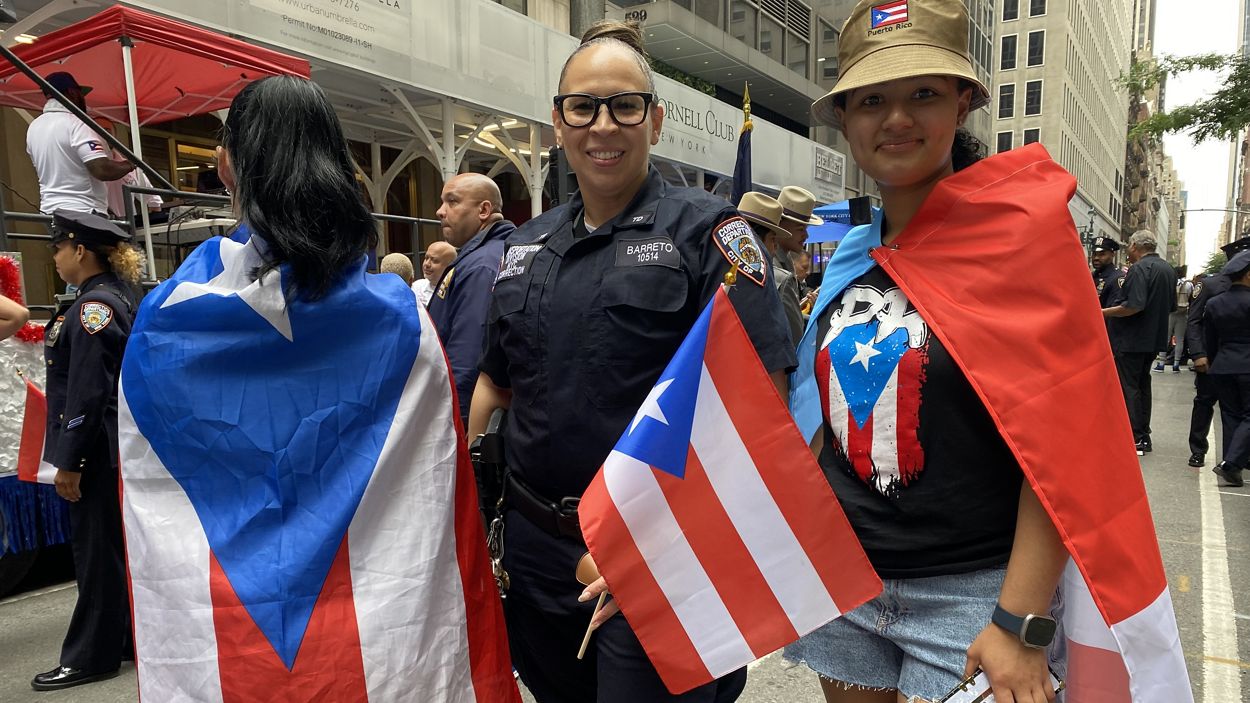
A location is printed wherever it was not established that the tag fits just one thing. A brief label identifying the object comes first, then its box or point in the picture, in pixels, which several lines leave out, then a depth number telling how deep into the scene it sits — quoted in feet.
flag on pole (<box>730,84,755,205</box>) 11.84
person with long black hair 5.70
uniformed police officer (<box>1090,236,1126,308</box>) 28.19
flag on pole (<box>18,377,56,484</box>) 13.52
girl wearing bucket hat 4.76
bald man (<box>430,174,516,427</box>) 11.51
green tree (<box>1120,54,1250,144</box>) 49.96
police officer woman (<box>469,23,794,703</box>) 5.76
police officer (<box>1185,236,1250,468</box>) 24.41
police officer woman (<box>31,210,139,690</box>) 11.88
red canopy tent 19.78
